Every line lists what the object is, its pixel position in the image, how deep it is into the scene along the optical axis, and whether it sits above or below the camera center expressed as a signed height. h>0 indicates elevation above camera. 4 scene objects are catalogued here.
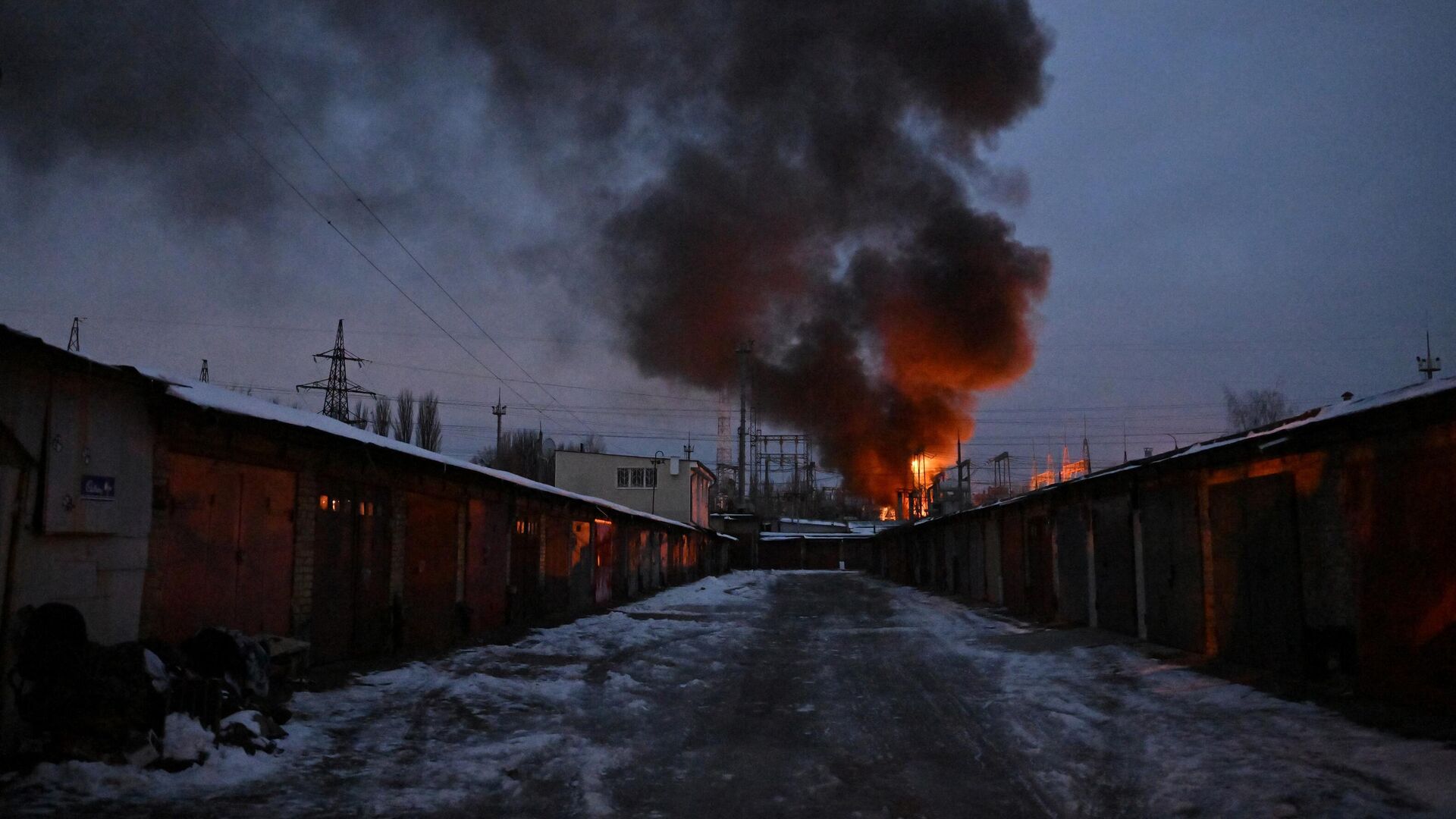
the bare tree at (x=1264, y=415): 69.75 +8.48
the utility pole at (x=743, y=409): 61.94 +7.68
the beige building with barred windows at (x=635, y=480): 62.34 +3.16
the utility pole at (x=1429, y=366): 53.69 +9.28
